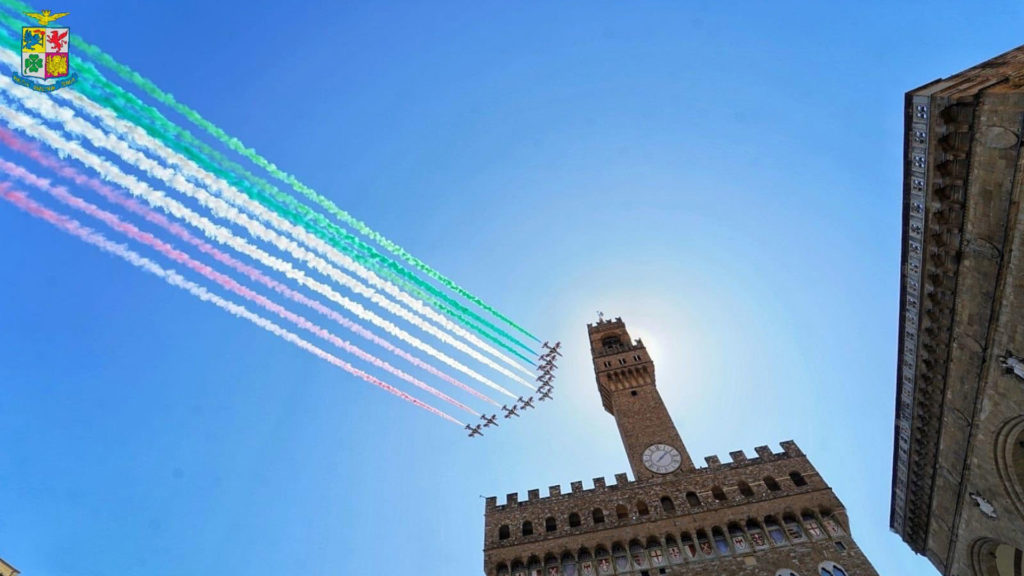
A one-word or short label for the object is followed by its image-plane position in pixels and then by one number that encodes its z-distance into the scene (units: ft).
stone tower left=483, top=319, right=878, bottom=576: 102.32
